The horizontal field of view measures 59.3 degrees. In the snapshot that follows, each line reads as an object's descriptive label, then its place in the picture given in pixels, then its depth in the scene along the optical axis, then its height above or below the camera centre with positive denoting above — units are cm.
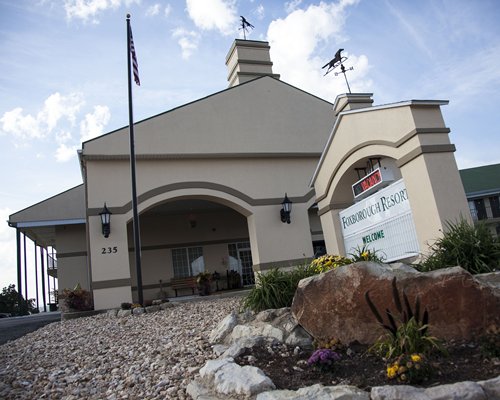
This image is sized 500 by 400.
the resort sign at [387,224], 896 +113
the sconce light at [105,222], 1441 +300
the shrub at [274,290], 705 +3
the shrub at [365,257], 752 +36
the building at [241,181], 870 +364
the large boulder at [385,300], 499 -31
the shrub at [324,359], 449 -75
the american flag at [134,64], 1394 +766
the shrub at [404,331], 448 -60
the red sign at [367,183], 975 +217
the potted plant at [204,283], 1758 +72
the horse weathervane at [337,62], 1302 +637
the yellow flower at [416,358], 399 -77
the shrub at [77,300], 1419 +64
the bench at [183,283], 1936 +93
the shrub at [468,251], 630 +18
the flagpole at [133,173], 1288 +409
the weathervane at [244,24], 2258 +1360
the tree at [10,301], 3709 +240
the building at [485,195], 3172 +463
